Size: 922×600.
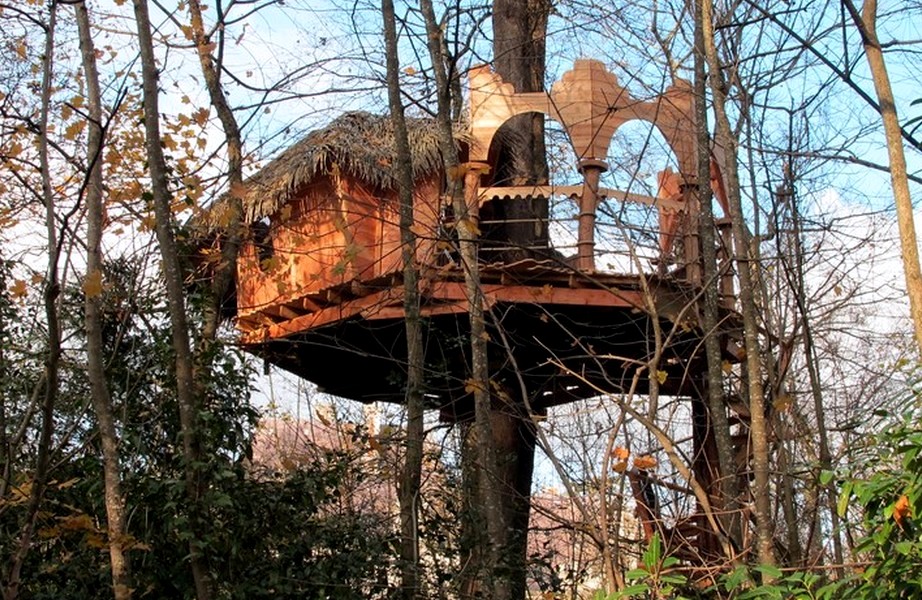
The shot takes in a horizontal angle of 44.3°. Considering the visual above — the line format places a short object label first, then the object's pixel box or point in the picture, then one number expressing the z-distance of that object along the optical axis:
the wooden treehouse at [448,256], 8.49
